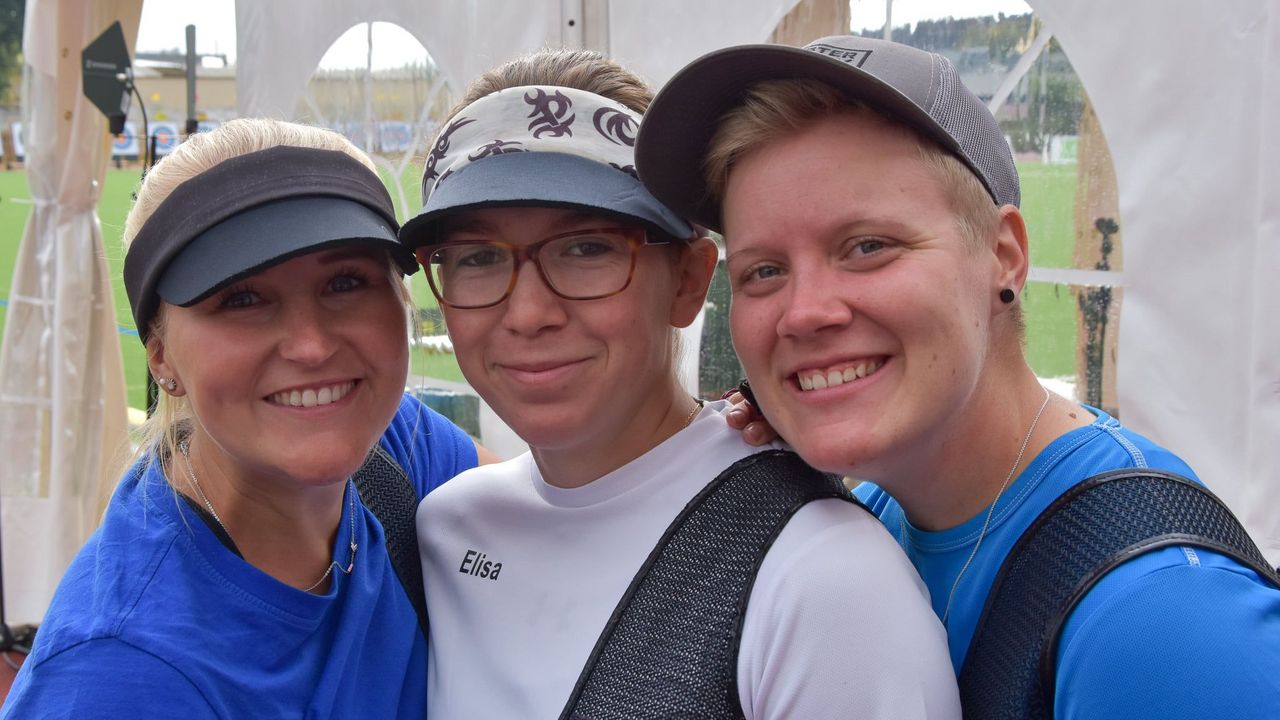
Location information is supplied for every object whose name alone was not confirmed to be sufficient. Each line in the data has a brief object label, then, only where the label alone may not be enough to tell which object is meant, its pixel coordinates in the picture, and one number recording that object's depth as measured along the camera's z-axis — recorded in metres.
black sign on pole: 4.83
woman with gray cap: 1.07
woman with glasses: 1.21
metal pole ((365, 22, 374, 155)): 3.71
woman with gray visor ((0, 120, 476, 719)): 1.31
